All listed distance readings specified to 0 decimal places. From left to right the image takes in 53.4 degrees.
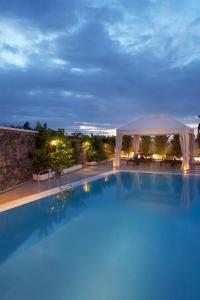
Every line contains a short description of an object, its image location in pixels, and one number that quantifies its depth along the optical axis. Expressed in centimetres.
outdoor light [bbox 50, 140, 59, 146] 941
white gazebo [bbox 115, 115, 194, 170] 1171
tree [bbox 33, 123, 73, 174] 908
